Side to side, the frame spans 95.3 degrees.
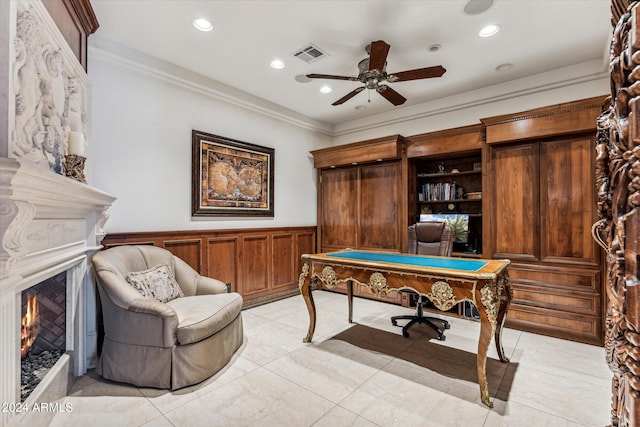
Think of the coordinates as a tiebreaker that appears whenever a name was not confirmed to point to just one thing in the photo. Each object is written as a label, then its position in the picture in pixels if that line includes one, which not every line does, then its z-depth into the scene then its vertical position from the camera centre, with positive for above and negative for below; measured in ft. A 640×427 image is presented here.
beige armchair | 6.95 -2.93
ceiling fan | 8.32 +4.52
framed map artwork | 11.88 +1.77
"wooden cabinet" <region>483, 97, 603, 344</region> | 9.82 -0.05
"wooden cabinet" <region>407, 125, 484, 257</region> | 12.66 +1.90
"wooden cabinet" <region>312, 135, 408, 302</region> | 14.28 +1.07
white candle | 6.61 +1.71
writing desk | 6.43 -1.64
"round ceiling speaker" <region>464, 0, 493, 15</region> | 7.80 +5.71
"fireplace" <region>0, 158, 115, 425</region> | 3.88 -0.82
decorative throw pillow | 8.08 -1.90
